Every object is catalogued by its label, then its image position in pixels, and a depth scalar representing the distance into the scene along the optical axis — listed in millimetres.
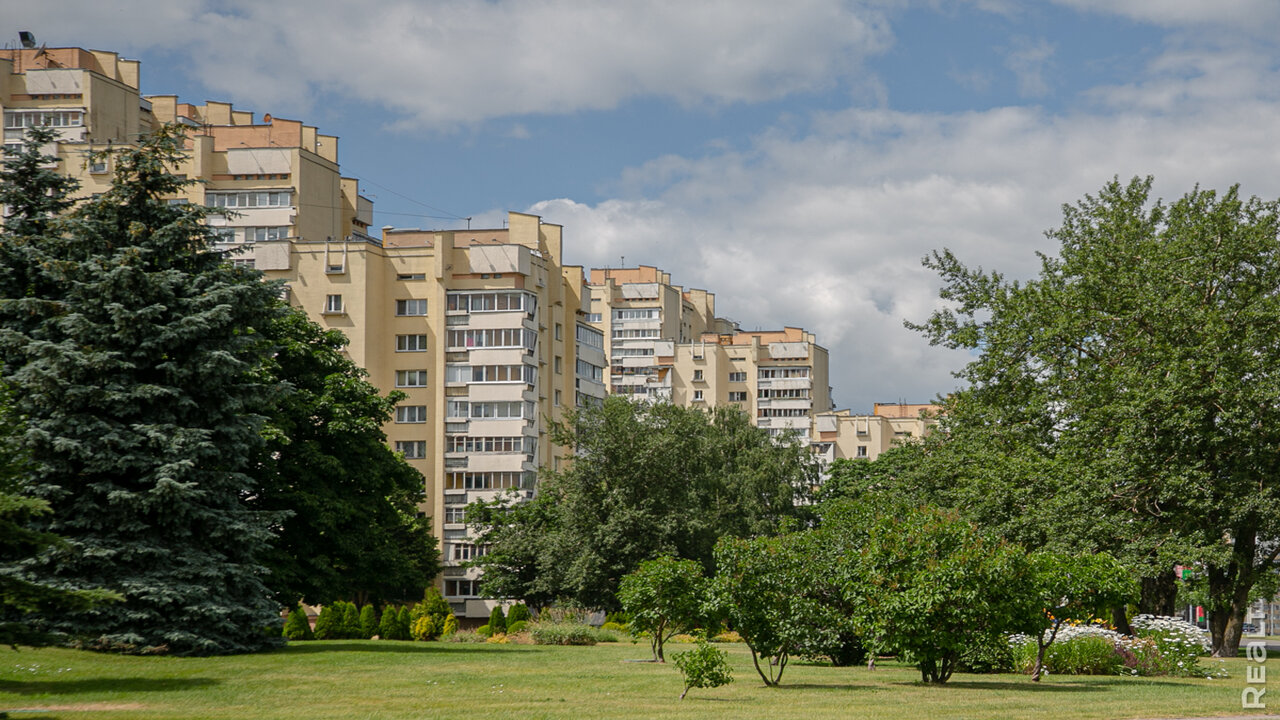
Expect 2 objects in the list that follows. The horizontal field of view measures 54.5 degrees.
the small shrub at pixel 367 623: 47531
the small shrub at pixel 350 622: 47094
